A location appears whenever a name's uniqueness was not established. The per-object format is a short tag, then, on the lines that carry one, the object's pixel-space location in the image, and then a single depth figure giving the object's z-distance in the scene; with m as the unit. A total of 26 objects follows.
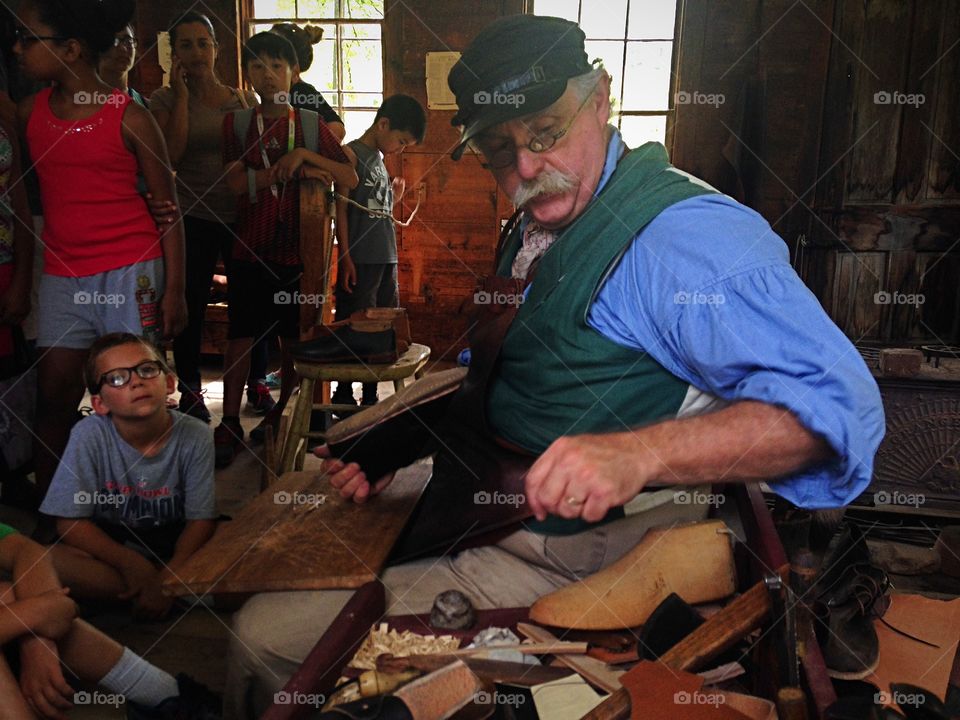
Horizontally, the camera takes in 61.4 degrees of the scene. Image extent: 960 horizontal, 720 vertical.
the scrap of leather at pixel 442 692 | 1.11
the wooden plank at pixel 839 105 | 5.17
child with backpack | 3.89
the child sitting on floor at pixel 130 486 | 2.62
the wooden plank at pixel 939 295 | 5.22
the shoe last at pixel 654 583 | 1.35
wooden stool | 3.39
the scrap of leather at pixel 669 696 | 0.98
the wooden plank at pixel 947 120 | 4.92
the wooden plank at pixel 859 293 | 5.32
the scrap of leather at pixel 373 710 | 1.06
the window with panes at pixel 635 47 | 6.73
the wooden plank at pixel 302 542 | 1.54
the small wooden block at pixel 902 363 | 3.55
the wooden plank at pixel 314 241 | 3.40
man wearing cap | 1.13
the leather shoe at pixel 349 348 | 3.37
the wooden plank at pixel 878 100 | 5.04
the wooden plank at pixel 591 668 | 1.24
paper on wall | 6.82
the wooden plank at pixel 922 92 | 4.93
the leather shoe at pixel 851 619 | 1.37
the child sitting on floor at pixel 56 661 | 1.92
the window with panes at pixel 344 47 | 7.00
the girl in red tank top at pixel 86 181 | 2.78
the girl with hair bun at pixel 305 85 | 4.61
